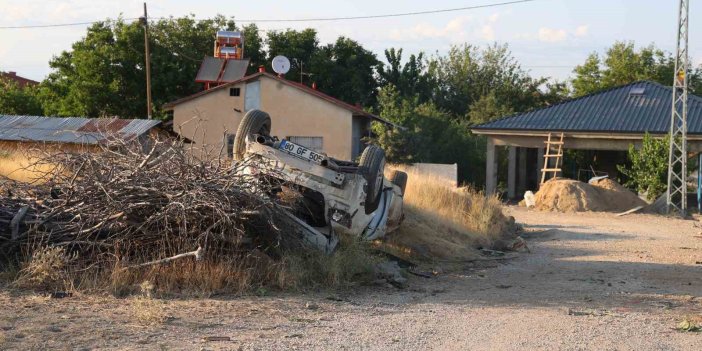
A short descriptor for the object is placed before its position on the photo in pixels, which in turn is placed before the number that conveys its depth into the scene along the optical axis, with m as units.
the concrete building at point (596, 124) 32.22
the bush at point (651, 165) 30.56
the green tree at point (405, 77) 53.19
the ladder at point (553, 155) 32.45
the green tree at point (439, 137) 38.88
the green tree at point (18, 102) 47.78
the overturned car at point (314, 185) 11.06
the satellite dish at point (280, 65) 37.75
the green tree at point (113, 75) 45.22
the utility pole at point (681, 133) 26.75
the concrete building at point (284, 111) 36.59
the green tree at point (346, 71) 50.59
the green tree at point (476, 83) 57.12
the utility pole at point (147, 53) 38.85
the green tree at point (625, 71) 55.72
